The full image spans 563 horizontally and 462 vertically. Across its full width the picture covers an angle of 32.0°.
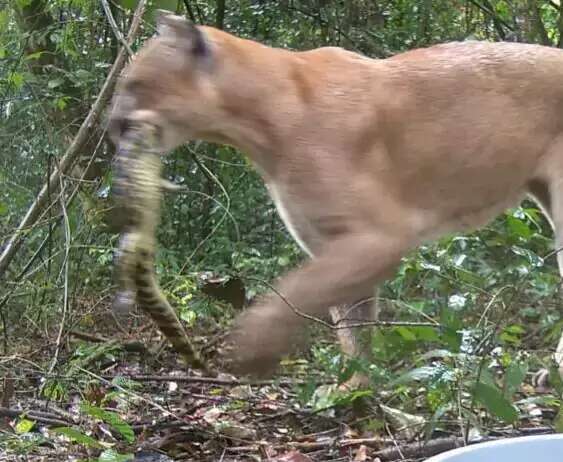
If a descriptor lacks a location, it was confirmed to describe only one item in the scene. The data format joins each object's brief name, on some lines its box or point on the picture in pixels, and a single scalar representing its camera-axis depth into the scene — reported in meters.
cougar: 2.26
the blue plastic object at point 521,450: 1.40
